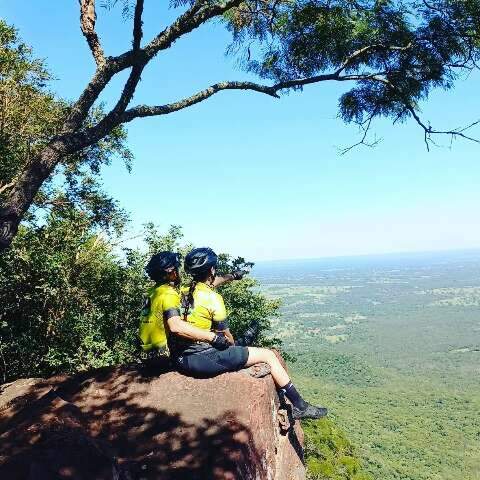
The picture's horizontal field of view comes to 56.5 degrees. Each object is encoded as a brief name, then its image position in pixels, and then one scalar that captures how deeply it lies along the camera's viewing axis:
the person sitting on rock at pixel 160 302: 5.17
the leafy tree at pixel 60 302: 10.88
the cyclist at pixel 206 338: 5.02
